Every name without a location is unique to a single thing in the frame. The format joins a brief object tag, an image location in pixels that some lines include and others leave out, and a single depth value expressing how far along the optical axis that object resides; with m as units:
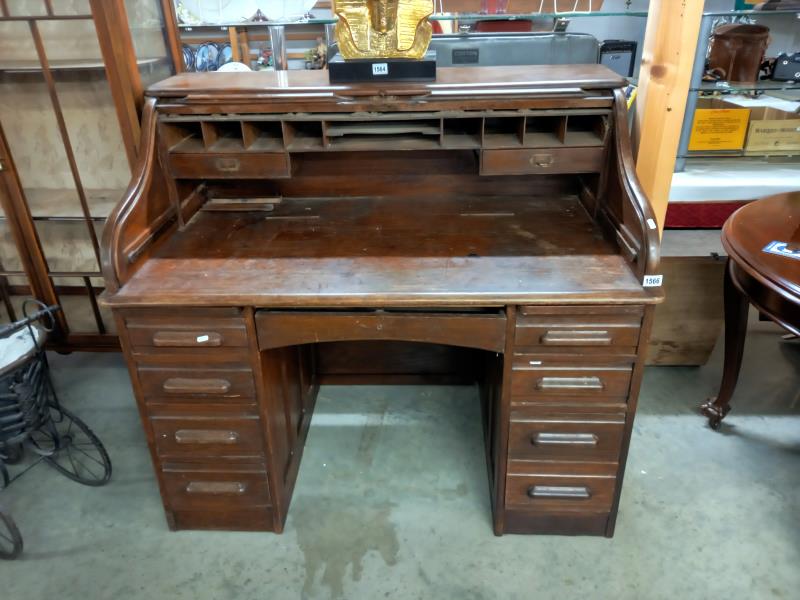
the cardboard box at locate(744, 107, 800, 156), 2.36
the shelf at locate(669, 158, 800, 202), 2.27
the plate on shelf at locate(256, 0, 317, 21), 2.39
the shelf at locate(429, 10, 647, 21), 2.08
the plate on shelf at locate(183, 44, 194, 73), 3.21
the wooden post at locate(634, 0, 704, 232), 1.55
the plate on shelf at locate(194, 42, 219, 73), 3.40
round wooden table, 1.51
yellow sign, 2.35
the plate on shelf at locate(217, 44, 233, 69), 3.54
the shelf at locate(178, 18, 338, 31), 2.24
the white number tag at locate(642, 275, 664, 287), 1.38
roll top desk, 1.44
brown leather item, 2.24
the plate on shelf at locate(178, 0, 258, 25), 2.37
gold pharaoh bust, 1.60
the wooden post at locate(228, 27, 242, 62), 3.22
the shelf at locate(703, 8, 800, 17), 2.09
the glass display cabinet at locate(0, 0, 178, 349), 1.93
